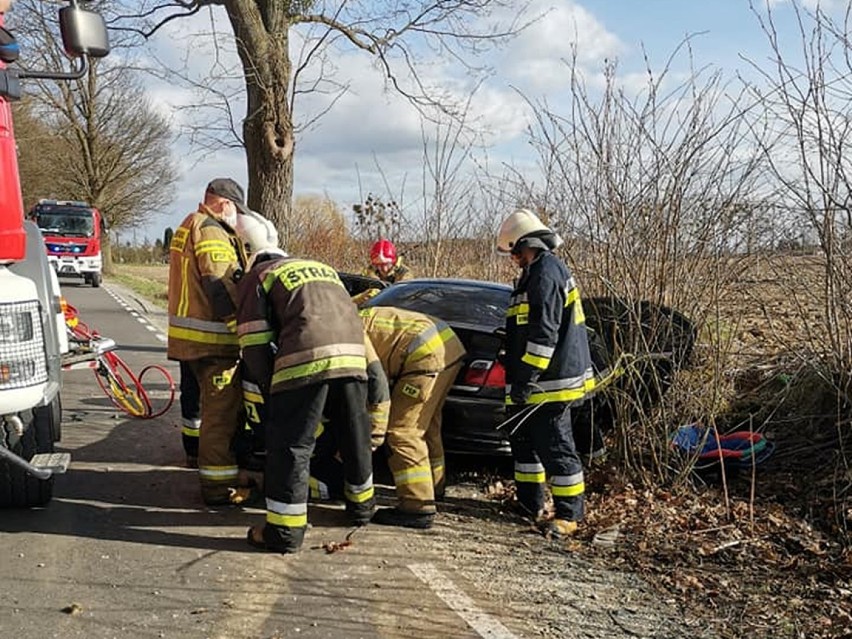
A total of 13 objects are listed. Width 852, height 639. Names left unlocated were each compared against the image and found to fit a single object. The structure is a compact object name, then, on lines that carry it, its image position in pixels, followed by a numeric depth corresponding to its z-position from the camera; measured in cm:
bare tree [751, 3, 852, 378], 501
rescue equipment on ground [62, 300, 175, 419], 684
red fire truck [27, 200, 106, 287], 2636
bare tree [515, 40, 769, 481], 526
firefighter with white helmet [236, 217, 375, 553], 434
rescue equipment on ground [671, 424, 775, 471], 543
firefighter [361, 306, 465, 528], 482
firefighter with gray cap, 507
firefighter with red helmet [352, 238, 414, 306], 909
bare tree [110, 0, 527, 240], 1066
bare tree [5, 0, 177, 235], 3562
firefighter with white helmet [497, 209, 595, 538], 478
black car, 537
